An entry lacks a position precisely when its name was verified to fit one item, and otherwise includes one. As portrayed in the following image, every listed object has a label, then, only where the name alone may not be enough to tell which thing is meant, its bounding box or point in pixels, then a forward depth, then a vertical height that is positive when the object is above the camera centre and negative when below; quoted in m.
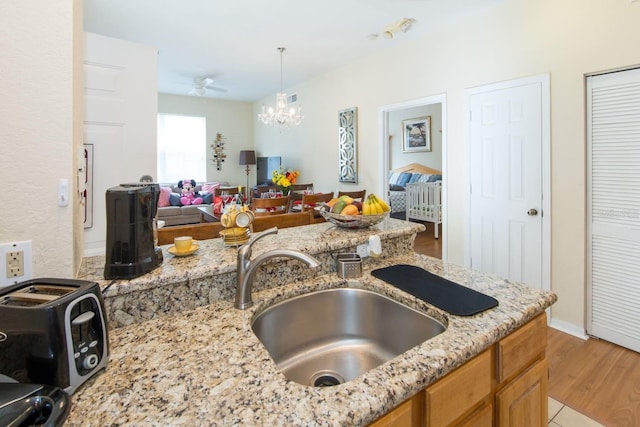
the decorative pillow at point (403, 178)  7.30 +0.72
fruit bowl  1.48 -0.05
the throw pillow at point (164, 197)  5.23 +0.22
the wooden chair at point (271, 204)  3.33 +0.06
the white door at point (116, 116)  1.87 +0.59
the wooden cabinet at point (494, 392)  0.73 -0.48
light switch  0.88 +0.05
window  6.69 +1.36
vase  4.63 +0.29
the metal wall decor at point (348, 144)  4.53 +0.96
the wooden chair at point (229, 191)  4.71 +0.29
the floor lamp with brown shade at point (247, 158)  7.14 +1.18
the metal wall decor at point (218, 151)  7.23 +1.36
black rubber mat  1.00 -0.29
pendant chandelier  4.65 +1.40
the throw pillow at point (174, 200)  5.41 +0.18
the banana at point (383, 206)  1.51 +0.02
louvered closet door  2.16 +0.01
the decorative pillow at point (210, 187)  6.08 +0.46
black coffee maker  0.92 -0.06
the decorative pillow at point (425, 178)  6.68 +0.67
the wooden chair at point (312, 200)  3.68 +0.12
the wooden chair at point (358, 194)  3.93 +0.19
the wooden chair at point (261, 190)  4.61 +0.30
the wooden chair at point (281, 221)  2.41 -0.09
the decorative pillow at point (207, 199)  5.47 +0.20
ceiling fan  5.21 +2.13
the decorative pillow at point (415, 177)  7.00 +0.72
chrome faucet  1.00 -0.18
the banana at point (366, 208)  1.49 +0.01
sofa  4.80 +0.04
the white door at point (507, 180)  2.64 +0.25
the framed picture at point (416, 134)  6.95 +1.69
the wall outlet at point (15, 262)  0.83 -0.13
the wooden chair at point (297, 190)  3.98 +0.31
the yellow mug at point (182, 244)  1.17 -0.12
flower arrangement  4.54 +0.38
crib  5.44 +0.14
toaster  0.61 -0.25
